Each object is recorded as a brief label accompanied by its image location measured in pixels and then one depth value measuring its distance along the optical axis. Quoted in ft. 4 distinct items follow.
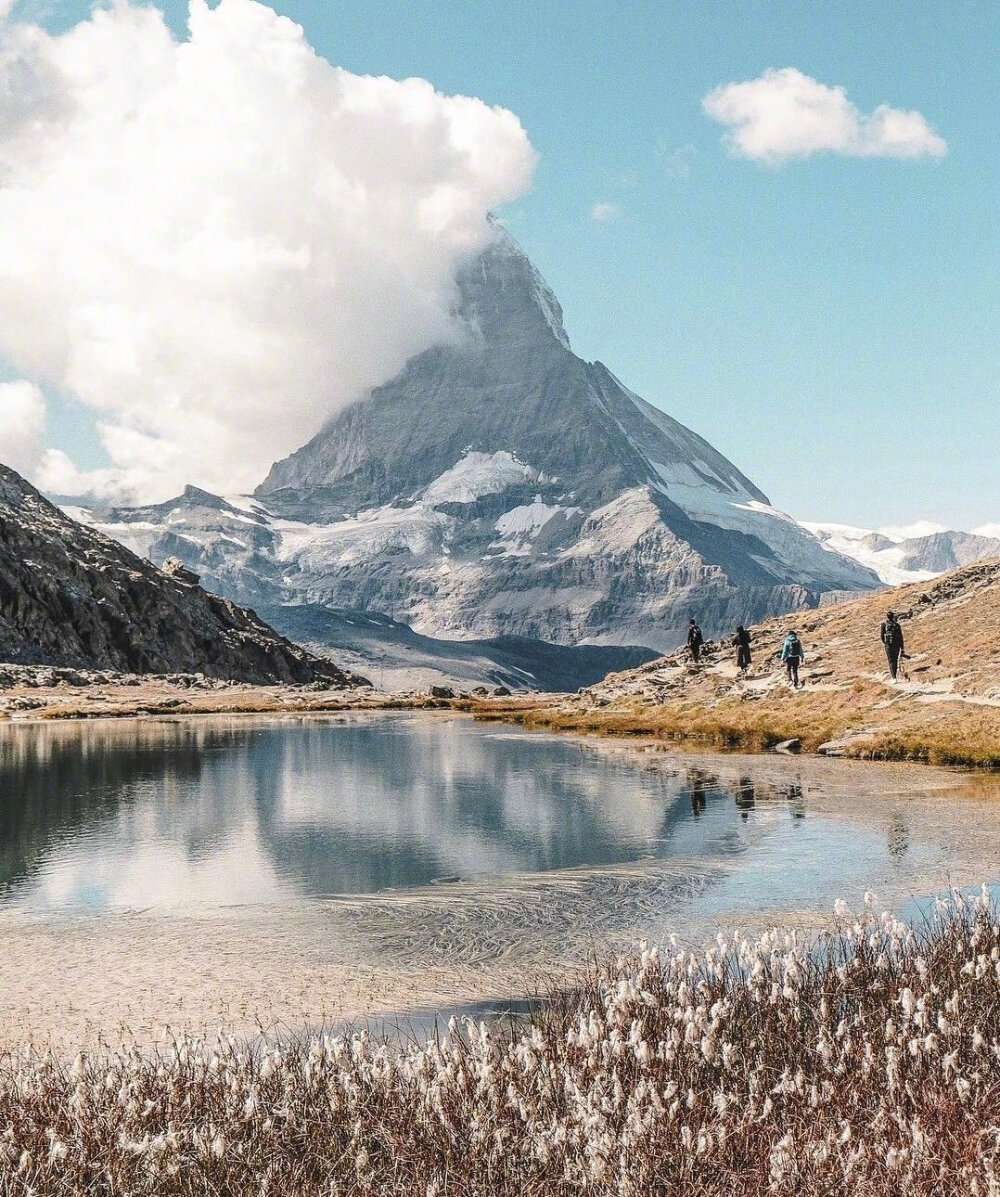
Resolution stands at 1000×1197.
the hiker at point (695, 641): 271.90
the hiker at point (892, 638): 178.50
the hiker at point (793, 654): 207.51
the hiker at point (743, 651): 236.84
